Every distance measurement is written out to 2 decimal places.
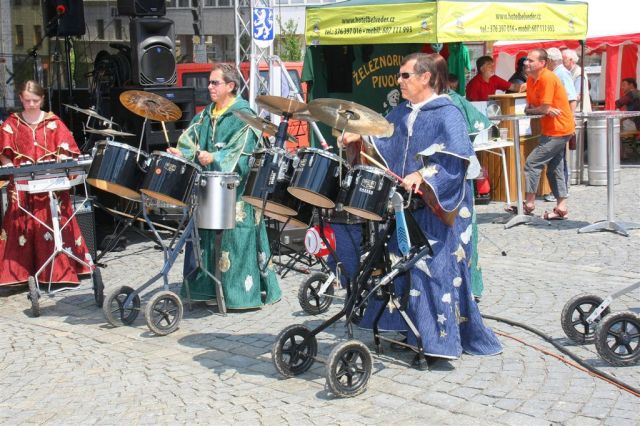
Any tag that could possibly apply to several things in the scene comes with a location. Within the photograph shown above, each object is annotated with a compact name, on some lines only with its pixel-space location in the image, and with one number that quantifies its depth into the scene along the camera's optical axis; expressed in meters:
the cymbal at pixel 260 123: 5.86
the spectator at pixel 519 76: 12.97
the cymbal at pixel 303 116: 5.41
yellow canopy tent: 8.74
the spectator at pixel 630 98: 16.09
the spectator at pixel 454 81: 9.61
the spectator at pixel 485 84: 12.41
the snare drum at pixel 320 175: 5.12
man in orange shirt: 10.20
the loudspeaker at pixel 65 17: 11.52
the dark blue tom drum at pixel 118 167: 6.38
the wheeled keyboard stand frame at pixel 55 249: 7.26
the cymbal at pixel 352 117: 4.95
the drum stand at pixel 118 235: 7.74
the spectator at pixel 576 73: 13.83
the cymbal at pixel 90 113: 7.28
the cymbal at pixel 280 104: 5.36
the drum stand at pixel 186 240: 6.61
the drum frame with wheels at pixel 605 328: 5.36
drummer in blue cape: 5.22
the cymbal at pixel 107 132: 6.91
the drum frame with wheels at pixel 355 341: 5.02
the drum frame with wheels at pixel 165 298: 6.48
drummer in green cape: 6.76
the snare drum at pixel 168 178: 6.28
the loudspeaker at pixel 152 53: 10.83
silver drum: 6.55
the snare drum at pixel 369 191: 4.99
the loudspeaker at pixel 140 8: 11.00
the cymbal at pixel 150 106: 6.61
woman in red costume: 7.75
